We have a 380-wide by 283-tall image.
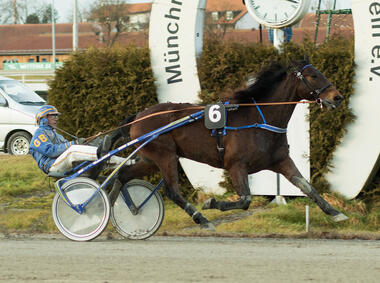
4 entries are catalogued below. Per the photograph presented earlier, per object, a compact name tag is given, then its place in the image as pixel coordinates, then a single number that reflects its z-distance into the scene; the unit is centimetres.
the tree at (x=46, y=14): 10094
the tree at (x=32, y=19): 11281
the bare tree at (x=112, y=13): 6321
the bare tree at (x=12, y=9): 9591
